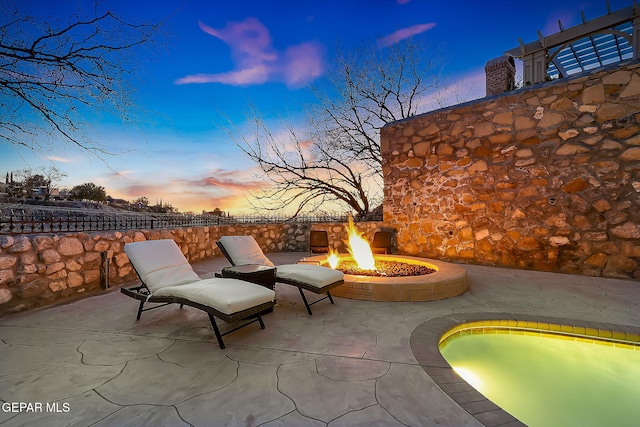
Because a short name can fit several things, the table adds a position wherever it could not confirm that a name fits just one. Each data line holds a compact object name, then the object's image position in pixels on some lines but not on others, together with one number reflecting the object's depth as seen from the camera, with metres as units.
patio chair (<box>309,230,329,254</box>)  7.49
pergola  7.76
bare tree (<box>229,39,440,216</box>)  9.86
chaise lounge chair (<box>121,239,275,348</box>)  2.54
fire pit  3.87
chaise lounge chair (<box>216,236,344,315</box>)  3.48
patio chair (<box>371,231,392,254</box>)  7.05
